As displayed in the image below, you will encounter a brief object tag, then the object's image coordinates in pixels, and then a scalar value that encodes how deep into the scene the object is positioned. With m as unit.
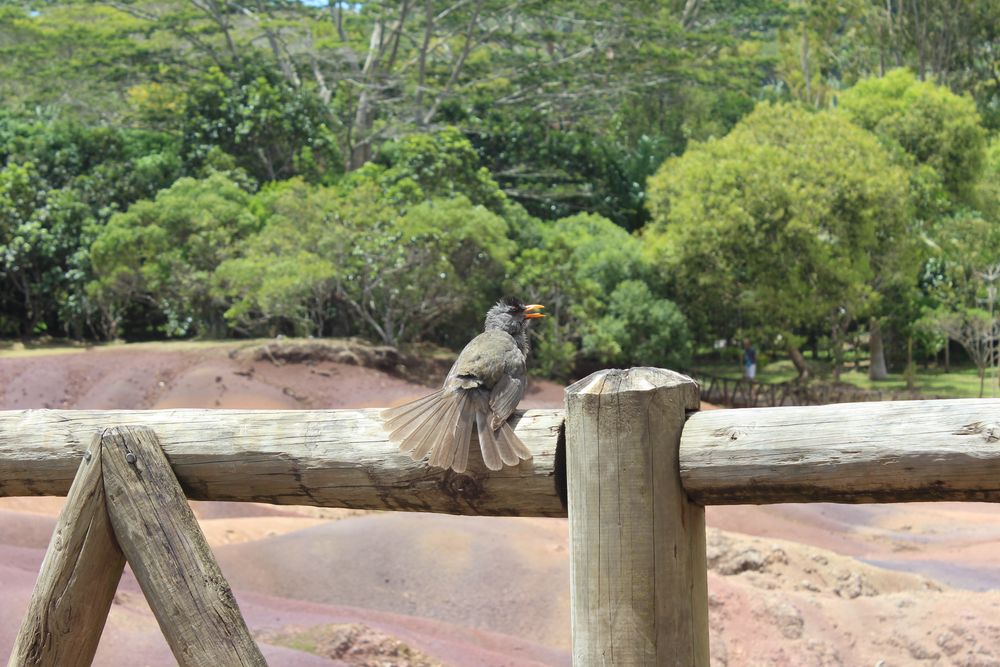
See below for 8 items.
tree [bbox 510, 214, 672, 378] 21.20
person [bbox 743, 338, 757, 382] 24.08
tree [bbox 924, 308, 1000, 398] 22.61
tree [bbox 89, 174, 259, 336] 21.23
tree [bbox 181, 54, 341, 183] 25.97
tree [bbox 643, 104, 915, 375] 21.61
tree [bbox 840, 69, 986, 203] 26.83
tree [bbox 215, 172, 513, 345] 19.80
